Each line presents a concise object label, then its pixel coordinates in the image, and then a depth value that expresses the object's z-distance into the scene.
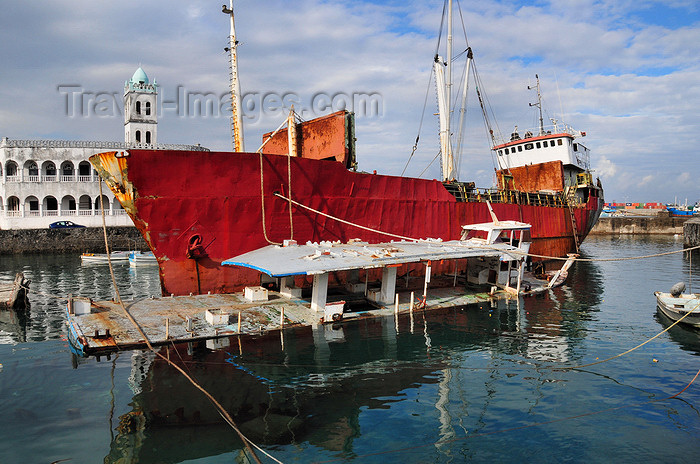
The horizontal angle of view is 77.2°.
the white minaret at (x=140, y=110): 54.03
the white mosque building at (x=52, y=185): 43.56
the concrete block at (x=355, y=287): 17.75
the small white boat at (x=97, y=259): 33.34
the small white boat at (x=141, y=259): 31.48
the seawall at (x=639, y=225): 64.31
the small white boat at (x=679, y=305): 15.31
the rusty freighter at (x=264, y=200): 14.50
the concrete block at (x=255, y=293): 14.85
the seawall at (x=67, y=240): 39.16
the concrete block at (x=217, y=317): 12.40
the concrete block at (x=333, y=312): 13.84
